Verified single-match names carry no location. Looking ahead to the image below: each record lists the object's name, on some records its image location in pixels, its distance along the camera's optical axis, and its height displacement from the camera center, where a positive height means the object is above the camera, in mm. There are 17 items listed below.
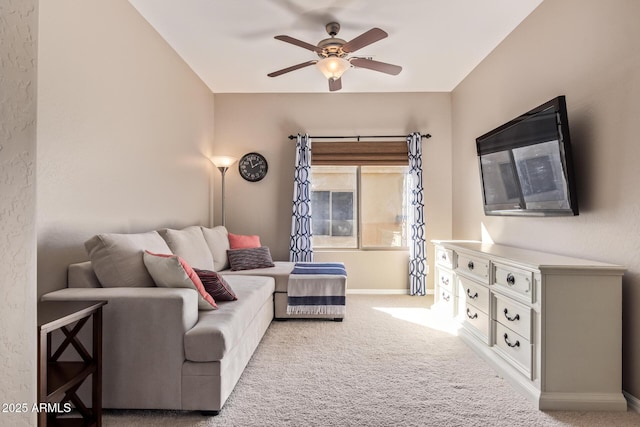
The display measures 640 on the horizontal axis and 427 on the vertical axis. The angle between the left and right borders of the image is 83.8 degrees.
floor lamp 4715 +743
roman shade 4977 +907
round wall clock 5059 +723
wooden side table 1521 -704
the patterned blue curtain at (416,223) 4848 -78
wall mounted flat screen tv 2340 +406
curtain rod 4984 +1141
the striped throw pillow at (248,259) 4016 -467
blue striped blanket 3598 -777
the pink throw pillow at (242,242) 4367 -296
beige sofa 1920 -714
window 5109 +213
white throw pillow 2172 -335
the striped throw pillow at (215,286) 2477 -474
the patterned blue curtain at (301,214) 4875 +53
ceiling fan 2836 +1421
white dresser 2035 -680
